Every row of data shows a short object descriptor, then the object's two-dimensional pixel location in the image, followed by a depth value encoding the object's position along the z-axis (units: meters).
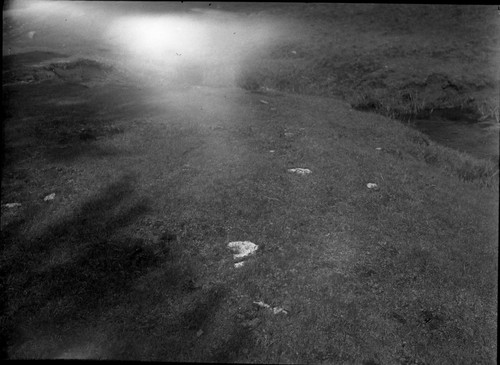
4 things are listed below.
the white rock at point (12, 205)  18.72
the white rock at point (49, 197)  19.27
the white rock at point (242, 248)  15.38
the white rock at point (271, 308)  12.53
